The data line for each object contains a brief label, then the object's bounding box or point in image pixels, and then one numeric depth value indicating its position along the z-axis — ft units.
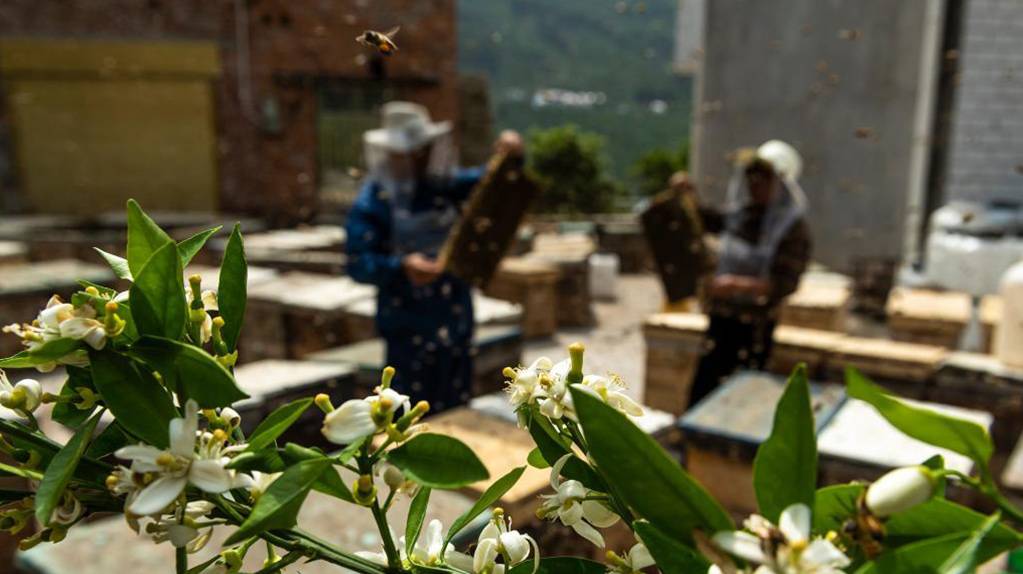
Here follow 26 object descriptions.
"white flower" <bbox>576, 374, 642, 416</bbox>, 1.53
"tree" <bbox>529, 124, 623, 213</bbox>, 64.03
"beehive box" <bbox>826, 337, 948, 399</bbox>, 11.05
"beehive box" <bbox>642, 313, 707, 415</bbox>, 14.15
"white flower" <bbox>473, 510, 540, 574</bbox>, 1.56
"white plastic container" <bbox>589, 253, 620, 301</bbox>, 26.30
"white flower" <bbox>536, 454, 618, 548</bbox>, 1.54
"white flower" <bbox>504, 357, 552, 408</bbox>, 1.52
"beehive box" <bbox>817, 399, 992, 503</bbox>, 6.95
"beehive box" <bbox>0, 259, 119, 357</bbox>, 10.75
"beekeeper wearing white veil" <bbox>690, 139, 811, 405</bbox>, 12.05
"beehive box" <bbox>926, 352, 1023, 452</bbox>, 11.06
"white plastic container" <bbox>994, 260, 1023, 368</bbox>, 11.30
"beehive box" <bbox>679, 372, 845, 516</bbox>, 7.90
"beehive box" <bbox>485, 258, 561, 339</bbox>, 20.36
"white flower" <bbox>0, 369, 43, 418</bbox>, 1.42
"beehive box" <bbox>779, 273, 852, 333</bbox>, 17.62
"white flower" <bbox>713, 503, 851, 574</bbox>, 1.08
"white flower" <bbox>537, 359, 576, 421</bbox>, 1.48
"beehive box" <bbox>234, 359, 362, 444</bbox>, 8.27
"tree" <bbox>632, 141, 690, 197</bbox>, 66.74
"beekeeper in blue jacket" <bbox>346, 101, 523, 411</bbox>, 11.46
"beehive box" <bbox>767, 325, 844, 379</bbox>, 11.37
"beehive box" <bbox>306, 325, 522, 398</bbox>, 10.64
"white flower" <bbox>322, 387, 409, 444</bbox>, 1.32
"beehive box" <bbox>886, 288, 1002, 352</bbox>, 14.11
